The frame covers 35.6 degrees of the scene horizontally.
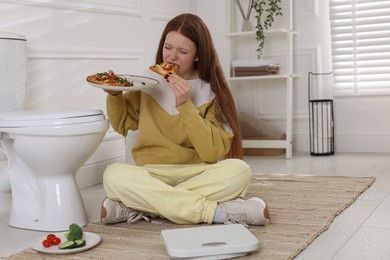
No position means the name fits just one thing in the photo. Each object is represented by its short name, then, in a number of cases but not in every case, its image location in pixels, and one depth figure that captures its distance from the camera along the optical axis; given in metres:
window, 3.85
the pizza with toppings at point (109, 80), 2.03
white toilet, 2.04
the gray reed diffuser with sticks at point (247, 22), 4.07
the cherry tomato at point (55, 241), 1.82
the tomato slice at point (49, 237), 1.83
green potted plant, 3.98
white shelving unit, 3.90
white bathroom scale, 1.63
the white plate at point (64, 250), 1.76
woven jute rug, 1.76
